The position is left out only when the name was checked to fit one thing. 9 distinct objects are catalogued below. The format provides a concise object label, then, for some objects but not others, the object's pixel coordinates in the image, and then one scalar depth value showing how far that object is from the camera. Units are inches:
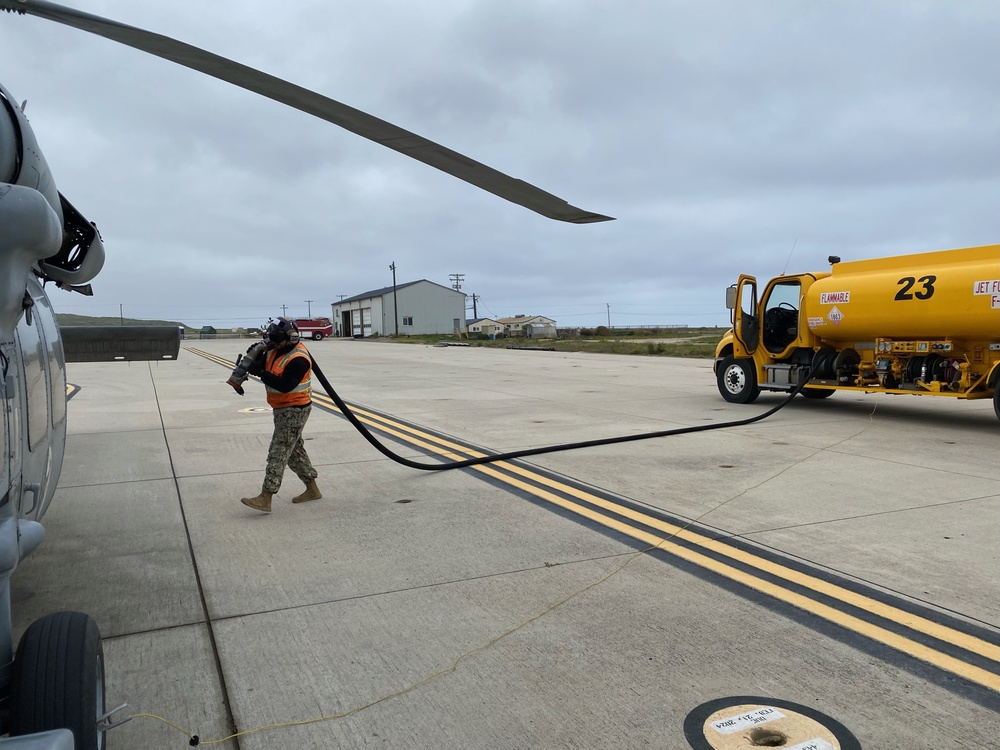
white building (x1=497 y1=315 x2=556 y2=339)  2948.3
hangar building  3469.5
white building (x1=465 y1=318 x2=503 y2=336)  4670.0
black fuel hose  302.4
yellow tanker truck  427.2
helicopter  90.6
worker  265.4
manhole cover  119.4
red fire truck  2785.4
